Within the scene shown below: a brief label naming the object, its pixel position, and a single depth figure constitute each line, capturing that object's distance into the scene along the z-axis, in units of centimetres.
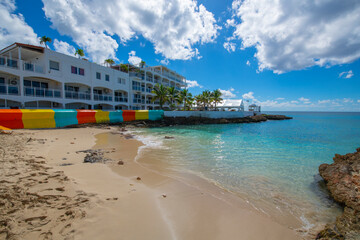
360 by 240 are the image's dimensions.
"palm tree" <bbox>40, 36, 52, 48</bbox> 2586
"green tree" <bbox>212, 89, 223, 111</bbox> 5353
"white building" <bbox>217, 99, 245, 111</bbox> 5634
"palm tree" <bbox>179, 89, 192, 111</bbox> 4512
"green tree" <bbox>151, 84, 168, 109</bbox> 3895
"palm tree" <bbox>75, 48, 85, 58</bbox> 2912
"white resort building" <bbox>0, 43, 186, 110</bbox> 1933
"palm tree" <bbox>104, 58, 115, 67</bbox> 3848
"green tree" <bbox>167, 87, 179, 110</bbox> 4099
